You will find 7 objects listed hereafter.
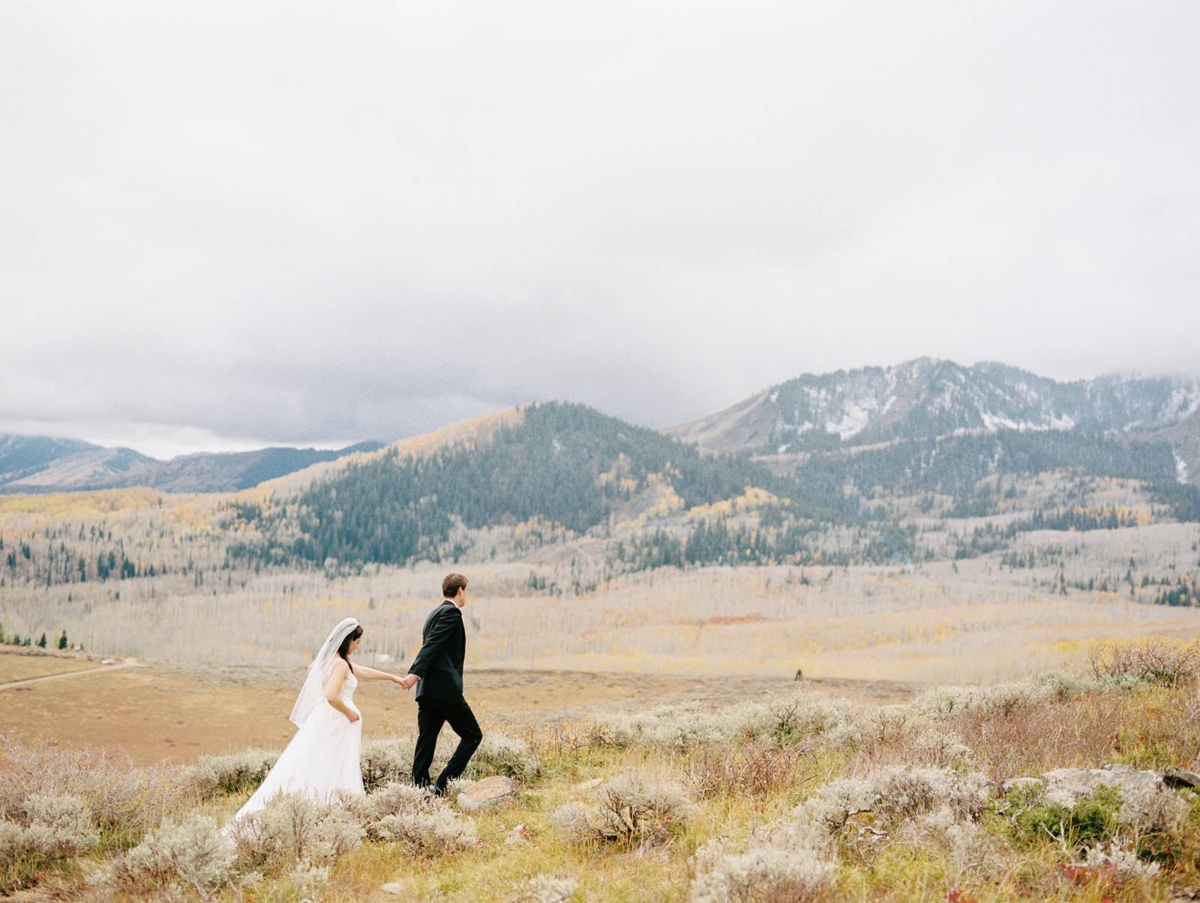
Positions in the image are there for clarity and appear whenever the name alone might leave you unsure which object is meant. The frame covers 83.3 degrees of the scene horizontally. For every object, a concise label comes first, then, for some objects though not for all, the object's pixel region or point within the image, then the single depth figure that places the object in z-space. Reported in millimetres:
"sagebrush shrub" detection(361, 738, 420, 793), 9508
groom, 7996
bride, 7754
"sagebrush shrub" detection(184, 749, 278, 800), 10570
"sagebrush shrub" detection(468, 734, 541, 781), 10461
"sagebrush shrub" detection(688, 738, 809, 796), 7891
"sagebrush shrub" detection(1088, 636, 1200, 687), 13242
